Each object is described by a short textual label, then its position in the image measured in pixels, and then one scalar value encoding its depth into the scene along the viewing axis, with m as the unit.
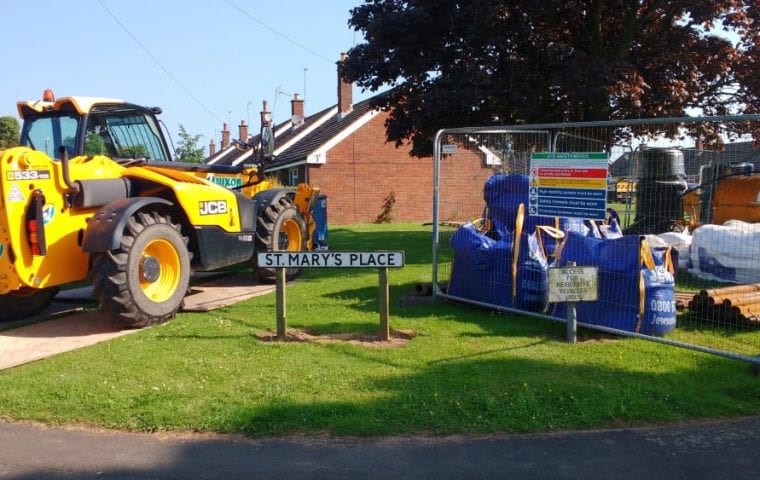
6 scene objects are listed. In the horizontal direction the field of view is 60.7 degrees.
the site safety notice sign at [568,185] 6.25
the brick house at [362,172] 25.50
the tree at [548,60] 11.45
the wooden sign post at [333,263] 6.32
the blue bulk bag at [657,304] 6.27
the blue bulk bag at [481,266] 7.45
